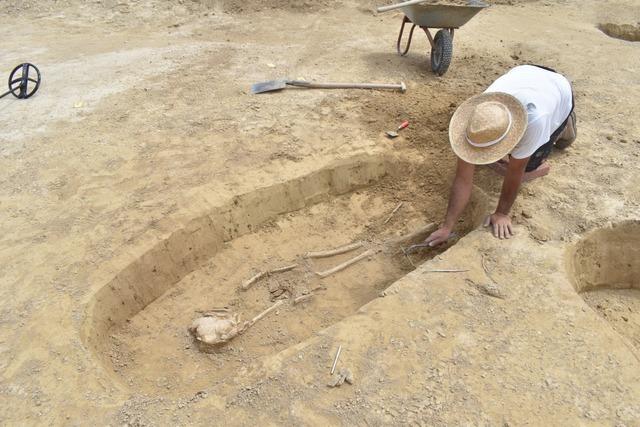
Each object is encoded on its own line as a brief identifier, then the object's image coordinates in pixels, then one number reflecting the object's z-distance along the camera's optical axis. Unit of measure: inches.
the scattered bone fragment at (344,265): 161.2
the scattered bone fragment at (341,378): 108.1
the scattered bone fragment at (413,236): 173.0
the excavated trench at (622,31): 343.9
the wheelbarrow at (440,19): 241.4
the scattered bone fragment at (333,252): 170.0
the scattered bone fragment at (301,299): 153.7
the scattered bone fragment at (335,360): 111.2
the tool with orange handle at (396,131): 207.9
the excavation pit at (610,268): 146.8
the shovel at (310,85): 238.1
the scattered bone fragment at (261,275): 158.6
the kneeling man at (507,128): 127.9
